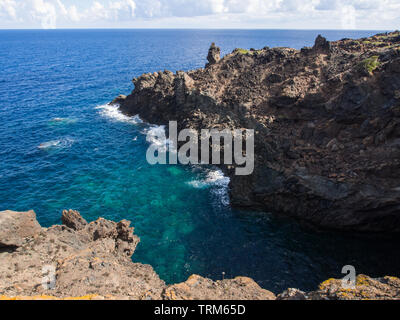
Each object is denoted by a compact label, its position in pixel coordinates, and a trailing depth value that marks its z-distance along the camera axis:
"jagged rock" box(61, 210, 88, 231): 31.11
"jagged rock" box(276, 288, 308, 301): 18.76
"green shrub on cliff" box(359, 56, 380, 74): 38.66
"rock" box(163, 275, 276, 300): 20.27
